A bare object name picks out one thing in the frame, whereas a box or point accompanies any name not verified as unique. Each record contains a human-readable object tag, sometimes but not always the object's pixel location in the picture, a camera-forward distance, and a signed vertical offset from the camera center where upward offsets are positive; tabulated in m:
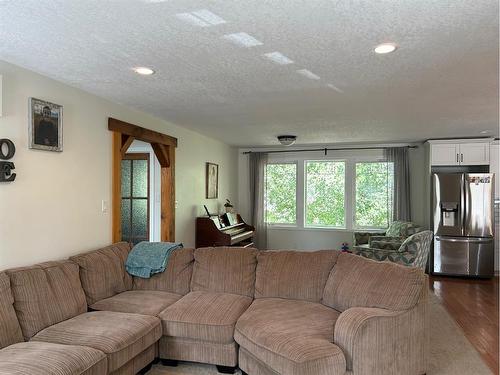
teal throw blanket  3.33 -0.62
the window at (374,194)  6.55 +0.01
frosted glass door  5.64 -0.05
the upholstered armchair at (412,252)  4.12 -0.69
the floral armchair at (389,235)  4.74 -0.65
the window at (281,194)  7.20 +0.01
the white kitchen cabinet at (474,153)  5.72 +0.67
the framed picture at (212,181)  5.97 +0.24
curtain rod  6.66 +0.88
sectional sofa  2.15 -0.88
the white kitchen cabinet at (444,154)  5.82 +0.67
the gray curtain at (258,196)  7.19 -0.03
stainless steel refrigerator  5.53 -0.48
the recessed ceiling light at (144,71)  2.62 +0.94
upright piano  5.41 -0.59
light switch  3.50 -0.11
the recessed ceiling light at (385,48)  2.17 +0.92
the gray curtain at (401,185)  6.33 +0.17
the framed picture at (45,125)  2.71 +0.56
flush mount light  5.44 +0.86
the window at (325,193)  6.91 +0.03
